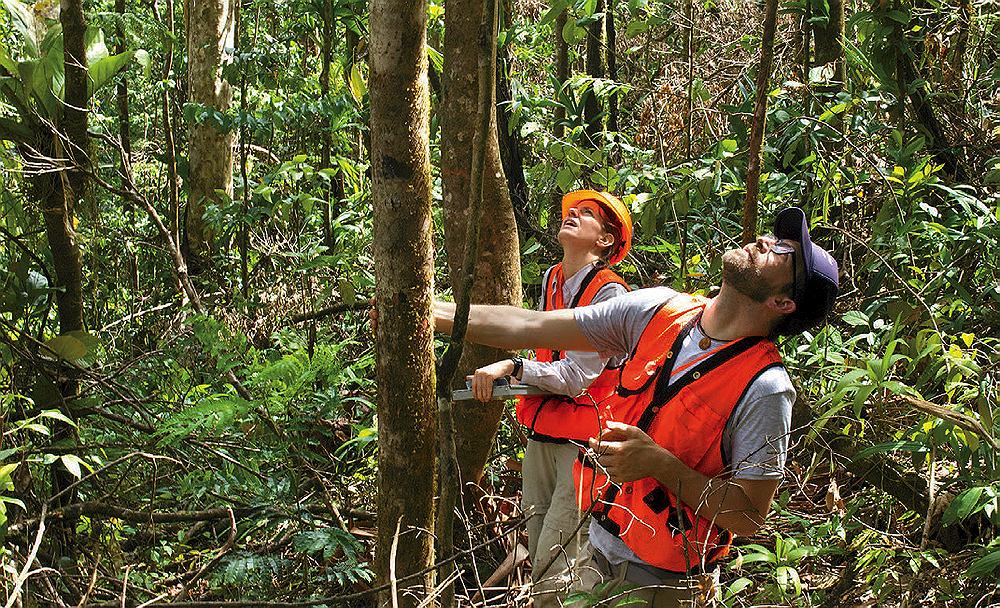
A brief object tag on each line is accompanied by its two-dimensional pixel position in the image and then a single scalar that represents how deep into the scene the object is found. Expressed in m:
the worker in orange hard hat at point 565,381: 3.30
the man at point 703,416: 2.21
